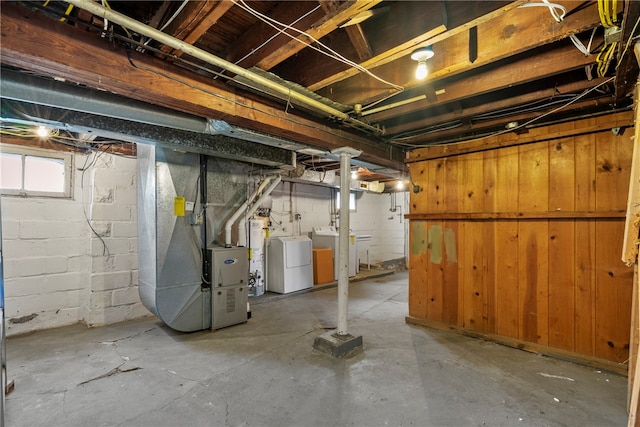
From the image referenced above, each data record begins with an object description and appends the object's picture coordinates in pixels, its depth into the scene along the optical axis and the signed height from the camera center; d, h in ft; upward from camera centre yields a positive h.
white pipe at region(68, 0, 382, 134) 3.80 +2.71
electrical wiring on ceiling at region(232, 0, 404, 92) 4.38 +3.01
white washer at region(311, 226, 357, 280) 18.81 -1.45
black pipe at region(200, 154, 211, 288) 10.60 -0.33
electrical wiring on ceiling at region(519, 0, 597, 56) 3.92 +2.93
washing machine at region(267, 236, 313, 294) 15.66 -2.46
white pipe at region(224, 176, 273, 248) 11.39 -0.13
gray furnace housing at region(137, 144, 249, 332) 9.57 -1.20
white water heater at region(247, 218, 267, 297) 14.76 -1.95
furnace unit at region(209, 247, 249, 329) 10.53 -2.47
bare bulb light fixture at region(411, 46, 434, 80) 5.33 +2.95
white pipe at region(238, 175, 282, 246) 12.41 +0.07
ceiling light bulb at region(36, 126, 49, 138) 9.26 +2.73
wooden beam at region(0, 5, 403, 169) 4.10 +2.46
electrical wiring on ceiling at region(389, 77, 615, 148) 6.28 +2.74
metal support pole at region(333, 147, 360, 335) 9.14 -0.65
